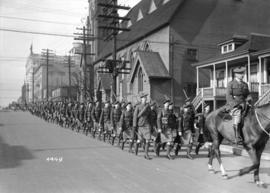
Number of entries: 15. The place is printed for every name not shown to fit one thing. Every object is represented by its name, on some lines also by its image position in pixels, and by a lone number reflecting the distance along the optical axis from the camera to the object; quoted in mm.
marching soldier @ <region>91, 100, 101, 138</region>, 19144
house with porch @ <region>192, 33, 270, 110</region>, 25344
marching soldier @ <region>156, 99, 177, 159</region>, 12492
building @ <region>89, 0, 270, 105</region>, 35781
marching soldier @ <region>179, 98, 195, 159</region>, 12859
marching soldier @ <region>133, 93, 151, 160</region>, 12508
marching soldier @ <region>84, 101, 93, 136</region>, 20469
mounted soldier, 8602
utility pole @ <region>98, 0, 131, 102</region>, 24453
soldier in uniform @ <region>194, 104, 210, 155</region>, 13172
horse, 8023
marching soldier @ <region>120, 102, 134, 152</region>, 14172
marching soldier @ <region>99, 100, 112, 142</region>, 17719
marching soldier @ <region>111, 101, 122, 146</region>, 15889
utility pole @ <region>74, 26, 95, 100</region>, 38634
